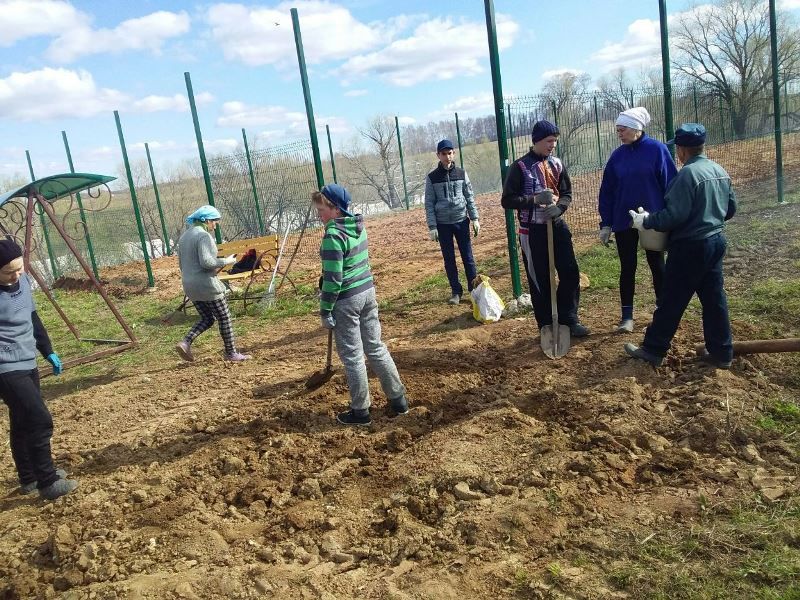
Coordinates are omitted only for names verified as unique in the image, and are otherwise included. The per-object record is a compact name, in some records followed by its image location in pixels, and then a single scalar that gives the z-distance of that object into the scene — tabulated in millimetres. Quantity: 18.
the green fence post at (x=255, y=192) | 12736
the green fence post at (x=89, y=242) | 12930
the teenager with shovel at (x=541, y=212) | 4895
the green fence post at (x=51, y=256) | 14411
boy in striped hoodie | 3834
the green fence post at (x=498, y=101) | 5762
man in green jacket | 3941
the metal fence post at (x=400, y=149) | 18973
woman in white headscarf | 4652
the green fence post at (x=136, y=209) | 11172
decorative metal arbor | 6609
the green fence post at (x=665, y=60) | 7363
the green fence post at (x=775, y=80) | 8805
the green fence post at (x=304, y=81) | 7418
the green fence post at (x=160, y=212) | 14141
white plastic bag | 6105
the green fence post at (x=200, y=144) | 9898
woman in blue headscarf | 5816
